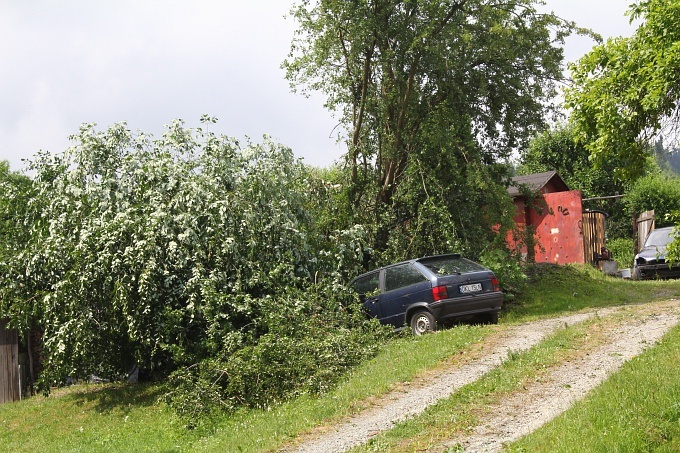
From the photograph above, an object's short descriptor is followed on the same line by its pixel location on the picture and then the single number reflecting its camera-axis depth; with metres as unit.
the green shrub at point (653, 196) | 36.78
